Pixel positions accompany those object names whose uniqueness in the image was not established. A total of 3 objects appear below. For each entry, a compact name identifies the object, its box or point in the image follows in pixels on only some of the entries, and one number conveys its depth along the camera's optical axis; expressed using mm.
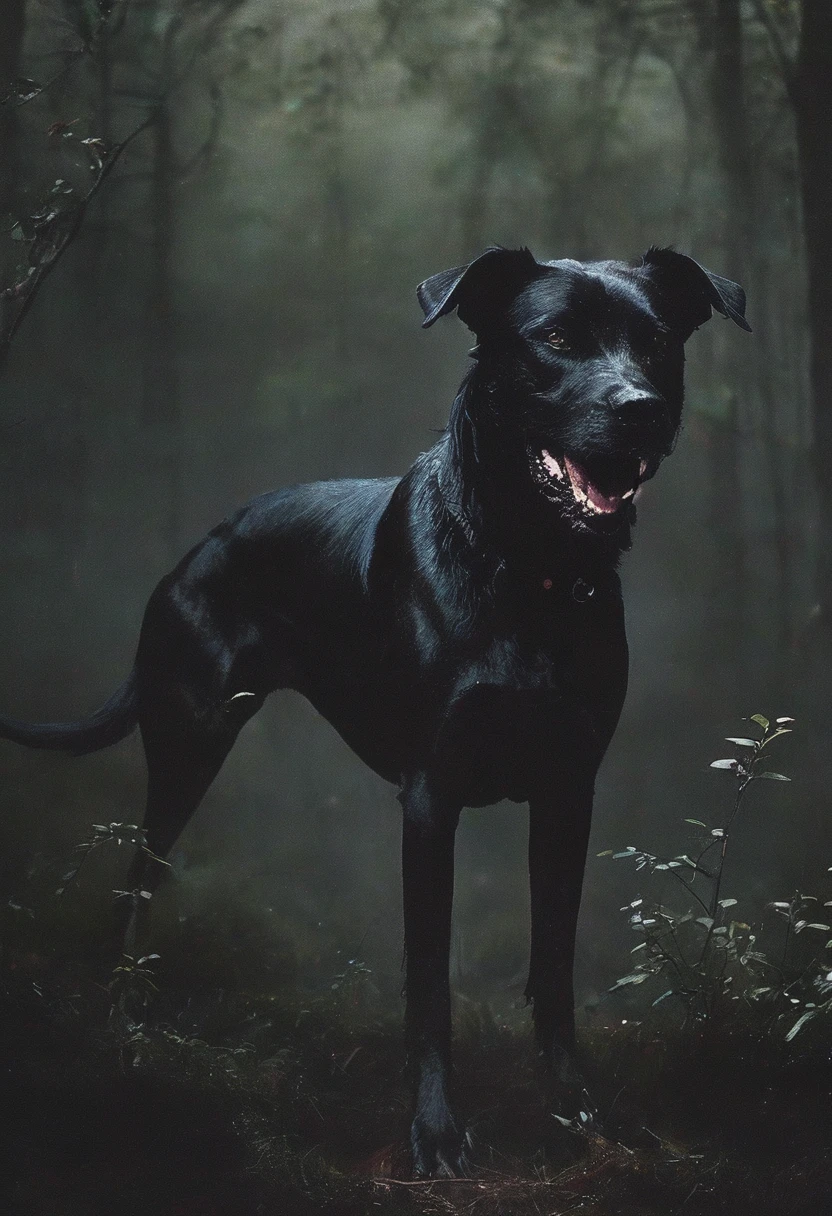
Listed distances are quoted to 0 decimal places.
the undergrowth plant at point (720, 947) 2801
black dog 2459
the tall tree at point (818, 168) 3514
